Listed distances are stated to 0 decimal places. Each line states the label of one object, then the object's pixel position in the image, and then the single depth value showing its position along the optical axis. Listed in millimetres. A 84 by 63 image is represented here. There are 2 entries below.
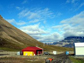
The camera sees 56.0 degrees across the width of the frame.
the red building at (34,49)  43738
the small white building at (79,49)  40255
